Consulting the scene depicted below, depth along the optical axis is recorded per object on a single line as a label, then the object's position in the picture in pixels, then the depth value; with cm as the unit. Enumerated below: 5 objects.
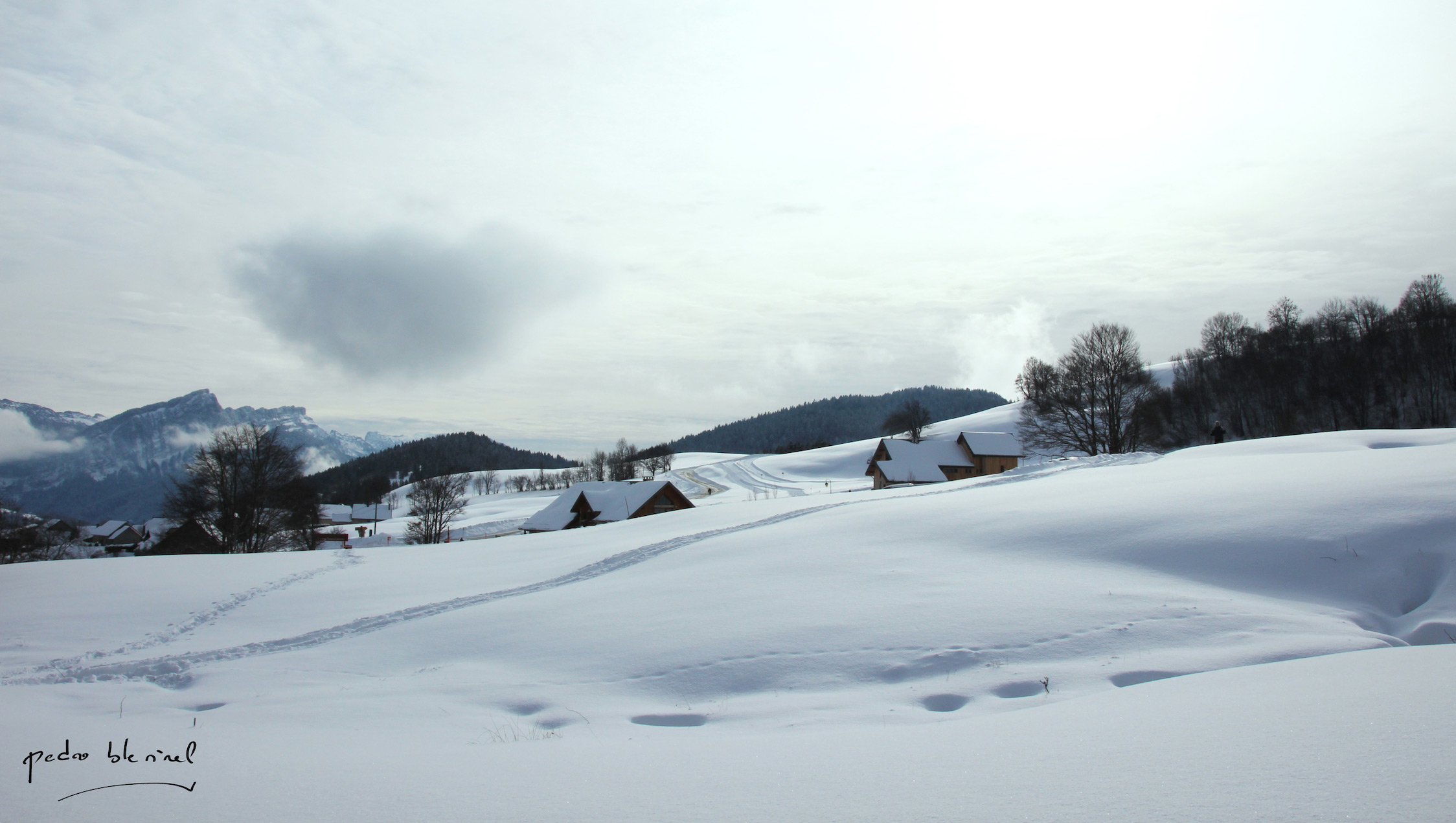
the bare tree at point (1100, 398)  4291
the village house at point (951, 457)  6400
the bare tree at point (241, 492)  3688
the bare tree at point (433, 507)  5572
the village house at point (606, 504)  4891
